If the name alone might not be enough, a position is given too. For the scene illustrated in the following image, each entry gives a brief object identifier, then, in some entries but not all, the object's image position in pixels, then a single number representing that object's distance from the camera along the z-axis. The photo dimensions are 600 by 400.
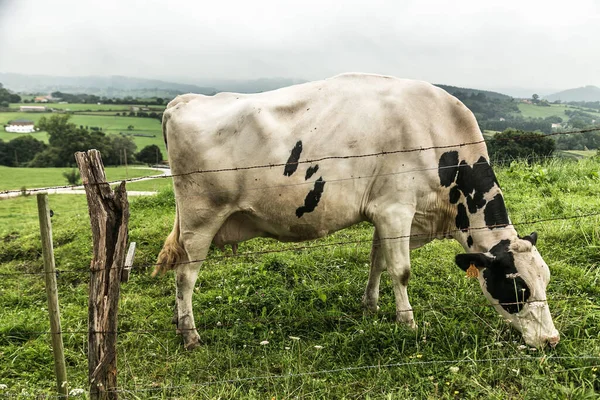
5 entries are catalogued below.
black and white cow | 4.70
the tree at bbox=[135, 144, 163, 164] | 72.72
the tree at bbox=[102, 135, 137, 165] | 69.25
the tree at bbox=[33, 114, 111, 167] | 73.19
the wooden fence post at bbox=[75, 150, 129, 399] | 3.23
